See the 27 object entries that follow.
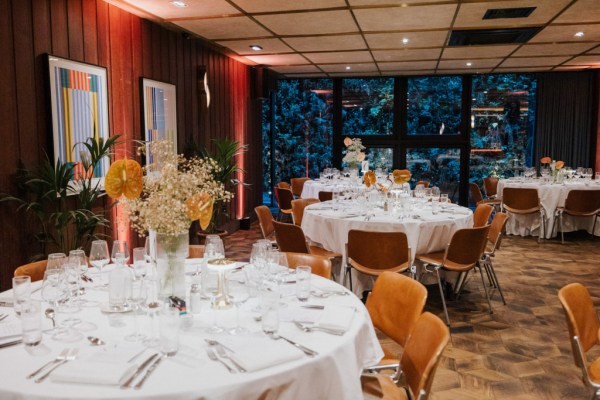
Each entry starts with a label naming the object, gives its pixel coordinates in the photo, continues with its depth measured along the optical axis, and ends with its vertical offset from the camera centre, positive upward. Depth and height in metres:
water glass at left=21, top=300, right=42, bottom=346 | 1.81 -0.62
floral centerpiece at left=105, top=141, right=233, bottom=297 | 2.16 -0.23
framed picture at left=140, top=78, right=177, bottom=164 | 6.00 +0.49
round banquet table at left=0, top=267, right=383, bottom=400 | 1.55 -0.73
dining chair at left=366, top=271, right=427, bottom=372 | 2.41 -0.79
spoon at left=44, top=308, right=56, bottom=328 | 2.12 -0.70
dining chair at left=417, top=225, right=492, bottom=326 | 4.30 -0.88
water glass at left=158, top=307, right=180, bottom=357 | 1.77 -0.63
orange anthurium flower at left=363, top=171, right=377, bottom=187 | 5.73 -0.32
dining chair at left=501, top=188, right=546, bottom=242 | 8.02 -0.83
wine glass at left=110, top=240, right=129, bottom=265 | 2.56 -0.53
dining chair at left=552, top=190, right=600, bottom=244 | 7.73 -0.81
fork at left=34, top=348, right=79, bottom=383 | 1.60 -0.72
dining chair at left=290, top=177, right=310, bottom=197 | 9.45 -0.67
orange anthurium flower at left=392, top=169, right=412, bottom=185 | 5.44 -0.28
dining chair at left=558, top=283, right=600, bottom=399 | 2.34 -0.85
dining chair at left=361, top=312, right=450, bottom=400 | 1.84 -0.84
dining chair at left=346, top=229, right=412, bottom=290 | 4.17 -0.84
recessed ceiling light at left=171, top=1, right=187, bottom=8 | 5.23 +1.52
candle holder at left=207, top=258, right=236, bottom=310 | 2.26 -0.61
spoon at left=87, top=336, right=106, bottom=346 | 1.88 -0.71
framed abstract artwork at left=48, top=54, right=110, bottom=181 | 4.40 +0.40
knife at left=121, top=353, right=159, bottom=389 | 1.56 -0.72
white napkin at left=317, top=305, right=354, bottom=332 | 2.03 -0.70
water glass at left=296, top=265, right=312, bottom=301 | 2.34 -0.62
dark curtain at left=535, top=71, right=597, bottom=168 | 10.41 +0.68
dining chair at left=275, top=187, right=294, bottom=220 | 8.16 -0.77
